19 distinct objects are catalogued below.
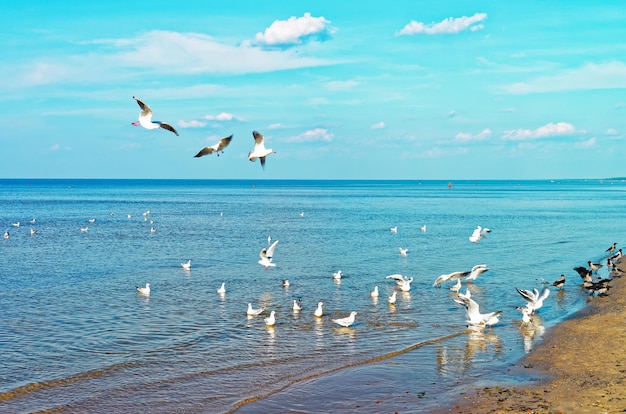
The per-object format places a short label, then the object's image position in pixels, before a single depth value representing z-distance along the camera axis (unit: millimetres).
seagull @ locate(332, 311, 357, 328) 19484
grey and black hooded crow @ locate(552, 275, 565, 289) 26458
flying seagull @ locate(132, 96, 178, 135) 11859
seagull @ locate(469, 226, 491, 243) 36181
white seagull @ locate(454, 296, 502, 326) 18812
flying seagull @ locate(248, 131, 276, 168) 14900
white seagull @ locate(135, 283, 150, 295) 25062
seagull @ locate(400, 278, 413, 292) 25605
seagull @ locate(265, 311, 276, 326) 19828
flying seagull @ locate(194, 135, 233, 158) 13289
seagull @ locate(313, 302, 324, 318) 21109
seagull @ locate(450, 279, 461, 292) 25417
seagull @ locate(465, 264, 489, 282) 26831
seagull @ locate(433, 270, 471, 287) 24116
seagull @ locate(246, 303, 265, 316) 21281
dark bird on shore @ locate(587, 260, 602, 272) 30597
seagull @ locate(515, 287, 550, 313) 20291
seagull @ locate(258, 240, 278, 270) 22267
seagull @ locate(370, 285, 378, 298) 24469
